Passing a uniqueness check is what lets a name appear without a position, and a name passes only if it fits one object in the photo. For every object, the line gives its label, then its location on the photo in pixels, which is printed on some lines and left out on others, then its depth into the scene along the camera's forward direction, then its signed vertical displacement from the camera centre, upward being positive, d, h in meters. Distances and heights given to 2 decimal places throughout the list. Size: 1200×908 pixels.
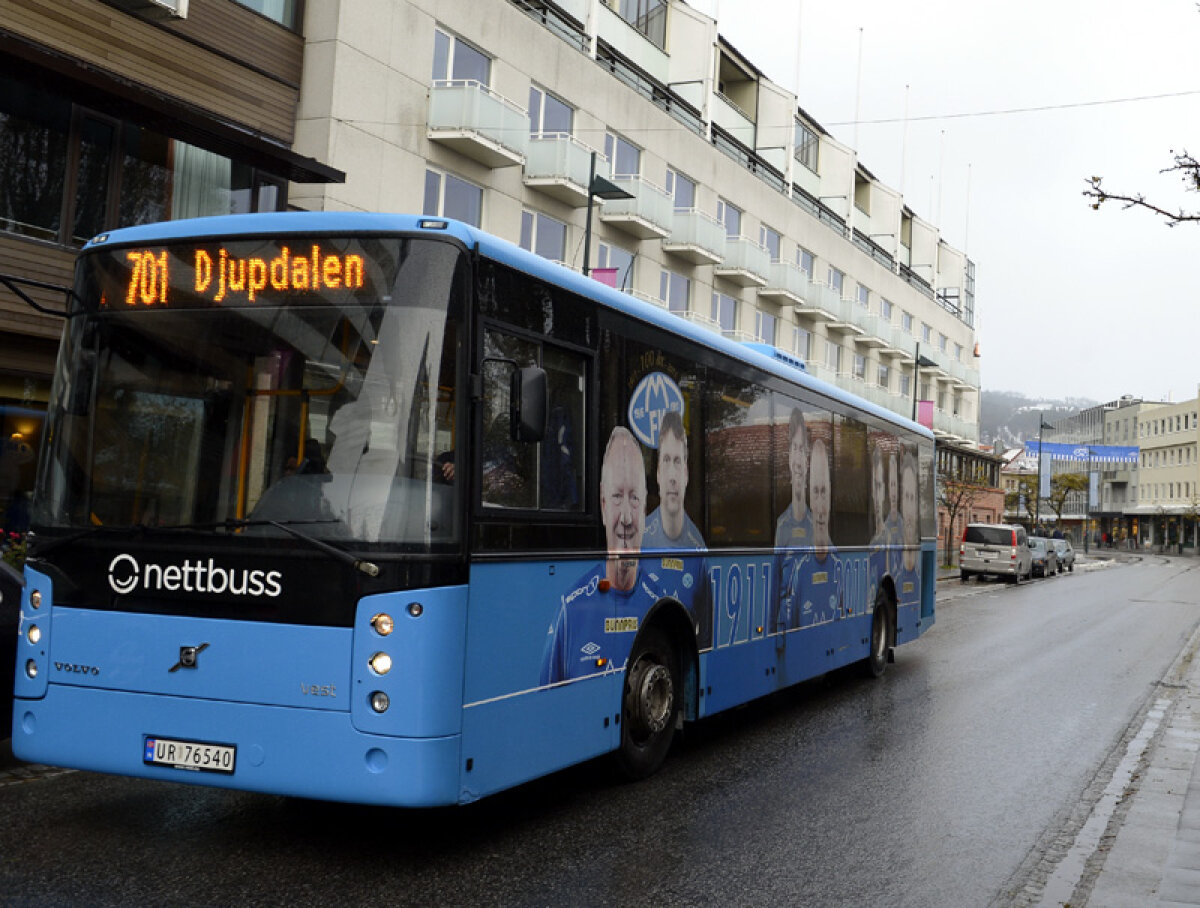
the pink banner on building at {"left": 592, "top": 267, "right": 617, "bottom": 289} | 20.53 +4.60
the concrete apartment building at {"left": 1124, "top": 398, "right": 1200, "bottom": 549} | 112.38 +8.80
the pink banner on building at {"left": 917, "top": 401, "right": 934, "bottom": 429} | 49.19 +5.88
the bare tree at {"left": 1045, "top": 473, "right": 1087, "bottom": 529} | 90.97 +5.79
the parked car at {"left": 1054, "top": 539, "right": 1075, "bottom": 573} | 53.47 +0.30
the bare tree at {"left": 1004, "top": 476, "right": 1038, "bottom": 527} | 87.31 +4.89
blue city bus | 5.31 +0.03
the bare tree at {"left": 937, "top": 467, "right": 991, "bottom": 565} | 50.49 +3.11
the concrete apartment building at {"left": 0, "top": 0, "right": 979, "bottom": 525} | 16.91 +8.19
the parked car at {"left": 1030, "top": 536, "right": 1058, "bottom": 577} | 47.06 +0.12
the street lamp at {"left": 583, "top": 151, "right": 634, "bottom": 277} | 21.92 +7.13
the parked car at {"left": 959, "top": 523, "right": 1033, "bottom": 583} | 40.59 +0.18
